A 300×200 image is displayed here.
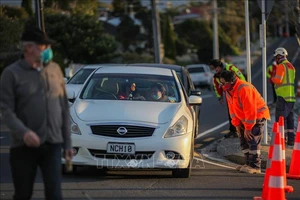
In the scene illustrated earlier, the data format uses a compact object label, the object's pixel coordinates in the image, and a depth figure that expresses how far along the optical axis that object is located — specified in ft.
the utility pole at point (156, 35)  134.21
